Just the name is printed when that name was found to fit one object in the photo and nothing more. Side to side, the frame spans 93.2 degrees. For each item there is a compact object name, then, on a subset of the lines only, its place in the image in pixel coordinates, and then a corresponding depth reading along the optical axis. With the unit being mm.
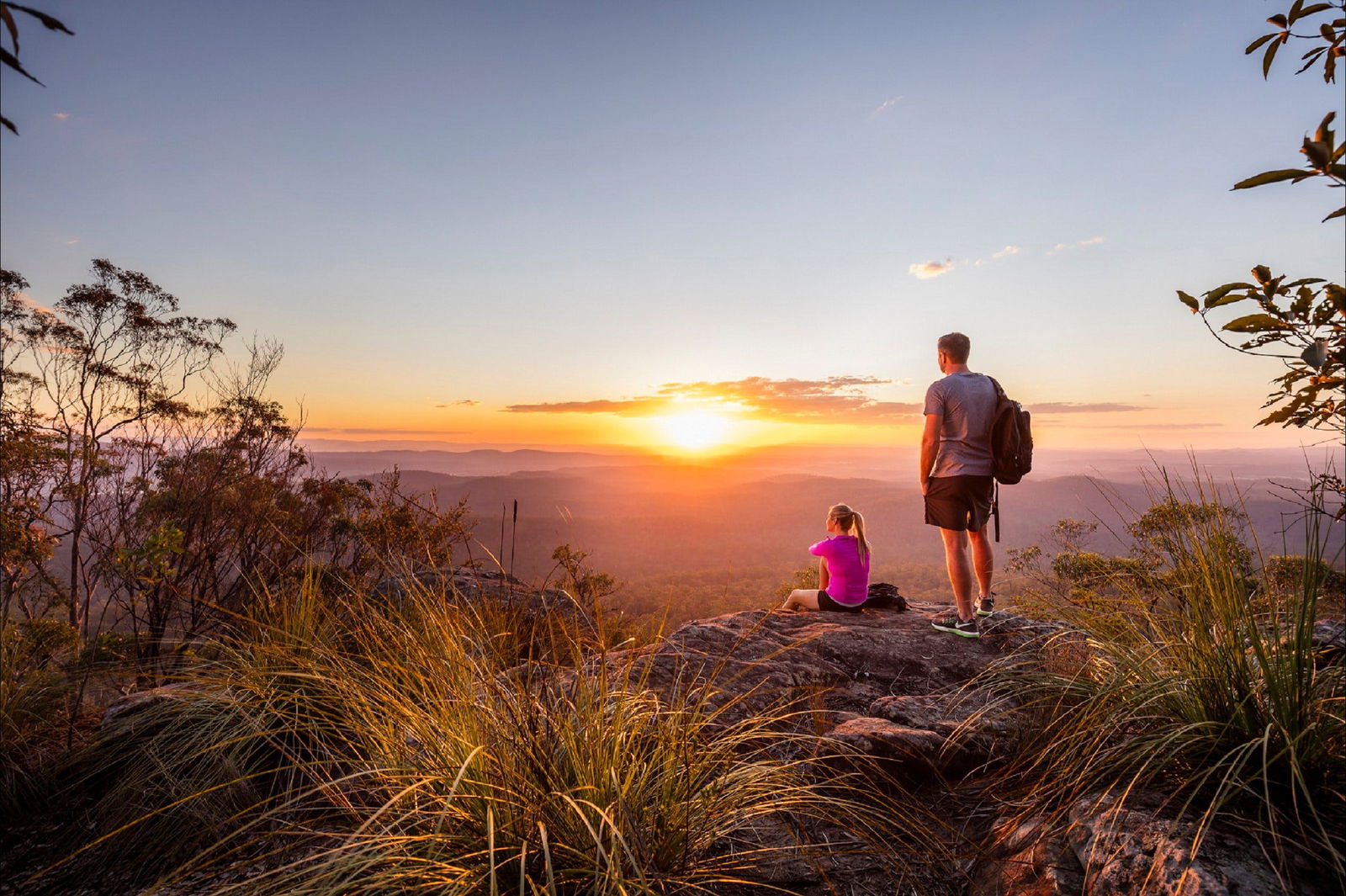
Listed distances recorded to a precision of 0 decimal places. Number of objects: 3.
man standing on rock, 4922
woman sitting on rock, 6078
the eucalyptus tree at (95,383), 9227
